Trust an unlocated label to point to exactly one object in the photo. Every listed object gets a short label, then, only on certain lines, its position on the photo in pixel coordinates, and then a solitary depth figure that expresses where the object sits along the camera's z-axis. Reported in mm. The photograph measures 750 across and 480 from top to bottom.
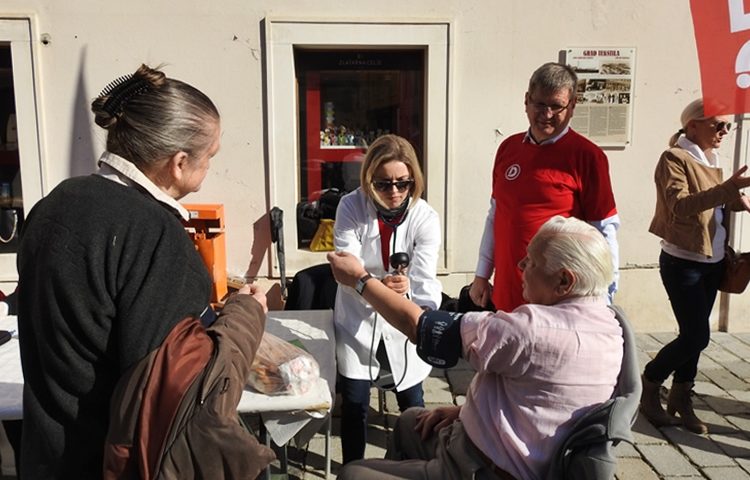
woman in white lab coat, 2771
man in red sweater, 2779
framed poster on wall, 5219
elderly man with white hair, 1699
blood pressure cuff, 1840
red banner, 2762
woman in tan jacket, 3344
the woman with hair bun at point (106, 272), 1296
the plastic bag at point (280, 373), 2031
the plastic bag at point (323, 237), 5398
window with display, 5367
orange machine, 4805
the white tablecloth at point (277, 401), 1956
